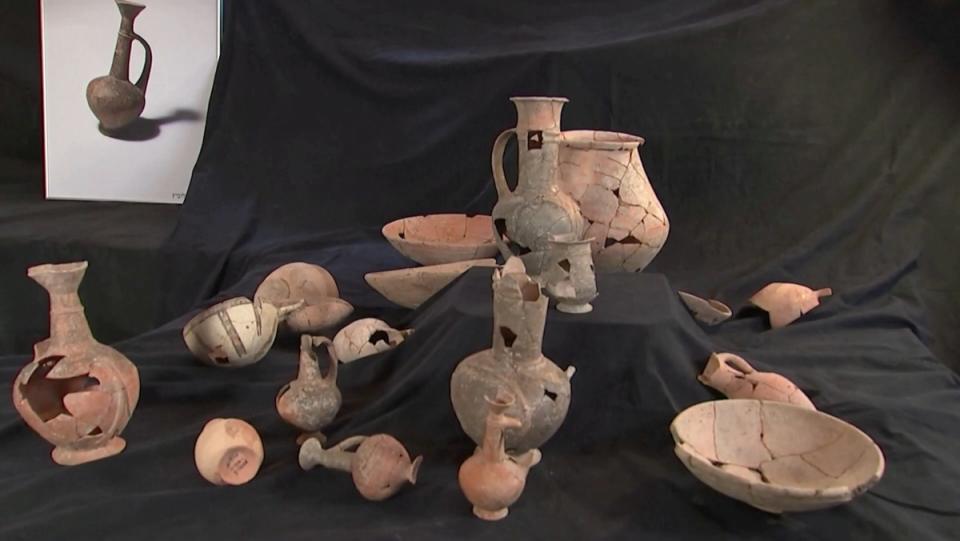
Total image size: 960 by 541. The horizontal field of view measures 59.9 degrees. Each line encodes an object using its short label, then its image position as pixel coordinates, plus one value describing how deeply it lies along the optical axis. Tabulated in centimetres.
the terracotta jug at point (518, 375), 147
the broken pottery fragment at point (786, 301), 234
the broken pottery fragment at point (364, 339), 202
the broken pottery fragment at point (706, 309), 224
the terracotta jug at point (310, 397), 164
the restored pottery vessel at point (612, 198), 210
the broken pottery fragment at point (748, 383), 177
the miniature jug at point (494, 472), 137
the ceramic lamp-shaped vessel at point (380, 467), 146
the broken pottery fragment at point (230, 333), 196
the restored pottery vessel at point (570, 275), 174
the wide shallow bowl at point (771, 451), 137
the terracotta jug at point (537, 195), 196
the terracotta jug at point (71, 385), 157
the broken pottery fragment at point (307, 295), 223
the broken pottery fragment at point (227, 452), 152
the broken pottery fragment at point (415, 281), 213
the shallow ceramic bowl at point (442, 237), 225
